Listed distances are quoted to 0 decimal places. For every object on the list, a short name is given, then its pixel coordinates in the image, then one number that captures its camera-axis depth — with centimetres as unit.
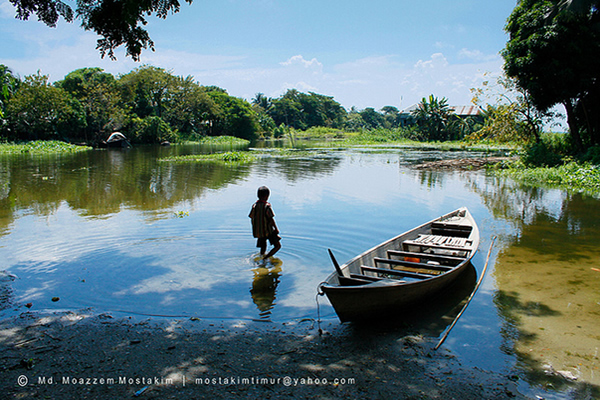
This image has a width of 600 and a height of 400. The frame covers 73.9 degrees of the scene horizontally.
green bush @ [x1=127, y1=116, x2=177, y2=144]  5041
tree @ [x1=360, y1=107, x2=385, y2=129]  12275
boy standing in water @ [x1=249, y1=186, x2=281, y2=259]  626
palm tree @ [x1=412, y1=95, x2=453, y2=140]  5794
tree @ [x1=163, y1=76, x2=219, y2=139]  5781
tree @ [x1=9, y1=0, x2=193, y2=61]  520
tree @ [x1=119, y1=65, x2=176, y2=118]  5325
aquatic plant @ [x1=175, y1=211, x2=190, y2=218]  1028
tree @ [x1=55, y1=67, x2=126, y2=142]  4575
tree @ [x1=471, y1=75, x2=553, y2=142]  2291
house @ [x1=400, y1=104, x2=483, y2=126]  6650
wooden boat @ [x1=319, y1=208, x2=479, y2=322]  431
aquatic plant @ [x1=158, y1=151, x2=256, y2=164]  2739
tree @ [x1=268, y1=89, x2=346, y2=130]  9625
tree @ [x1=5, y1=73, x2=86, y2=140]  3881
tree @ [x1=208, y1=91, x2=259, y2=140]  6744
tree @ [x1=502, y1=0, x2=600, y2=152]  1800
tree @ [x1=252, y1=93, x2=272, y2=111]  9625
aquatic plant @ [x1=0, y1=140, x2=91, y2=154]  3327
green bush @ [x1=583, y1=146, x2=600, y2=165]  1838
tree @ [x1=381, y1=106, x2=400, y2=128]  12638
